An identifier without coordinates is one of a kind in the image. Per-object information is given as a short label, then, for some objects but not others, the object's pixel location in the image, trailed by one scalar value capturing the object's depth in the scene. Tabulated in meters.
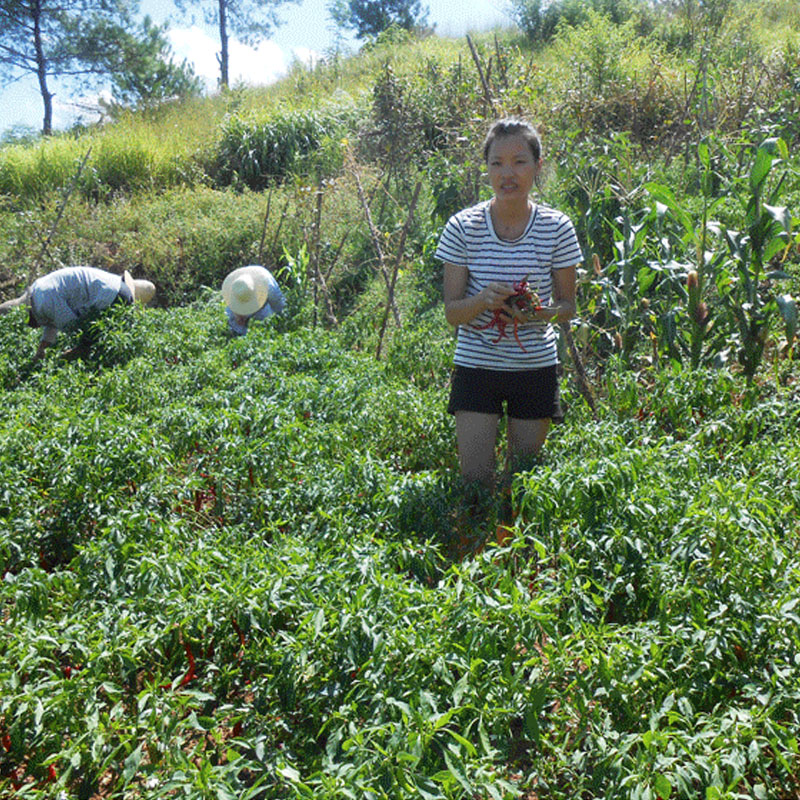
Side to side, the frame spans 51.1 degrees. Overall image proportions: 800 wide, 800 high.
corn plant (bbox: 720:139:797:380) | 4.10
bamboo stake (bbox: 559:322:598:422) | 4.25
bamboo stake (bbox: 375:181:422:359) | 5.32
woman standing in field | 3.16
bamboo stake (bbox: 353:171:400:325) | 6.09
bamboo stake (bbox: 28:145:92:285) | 8.74
